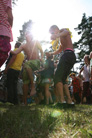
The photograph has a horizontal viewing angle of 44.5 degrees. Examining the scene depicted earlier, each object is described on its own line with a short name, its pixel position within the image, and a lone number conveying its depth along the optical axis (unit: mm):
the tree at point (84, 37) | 20117
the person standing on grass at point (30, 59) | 3376
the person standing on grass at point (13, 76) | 3155
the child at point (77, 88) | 5544
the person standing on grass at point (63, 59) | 2663
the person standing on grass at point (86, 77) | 4577
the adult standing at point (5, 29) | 1442
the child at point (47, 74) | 3907
